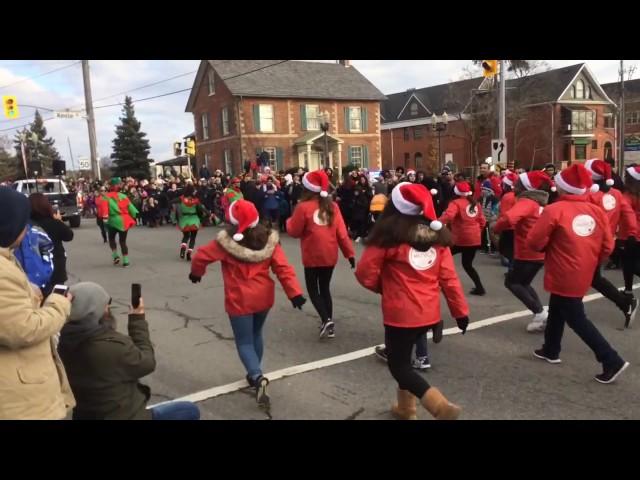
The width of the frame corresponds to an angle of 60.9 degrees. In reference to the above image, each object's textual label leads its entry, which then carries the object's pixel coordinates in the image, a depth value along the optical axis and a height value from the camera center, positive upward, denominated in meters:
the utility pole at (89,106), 28.78 +4.26
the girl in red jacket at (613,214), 6.00 -0.64
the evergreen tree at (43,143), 70.50 +6.70
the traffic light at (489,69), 13.48 +2.42
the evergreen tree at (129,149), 51.59 +3.38
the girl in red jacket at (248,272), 4.46 -0.78
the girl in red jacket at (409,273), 3.75 -0.72
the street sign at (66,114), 26.73 +3.63
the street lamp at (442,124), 26.42 +2.24
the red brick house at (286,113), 38.31 +4.67
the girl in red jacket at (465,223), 7.69 -0.77
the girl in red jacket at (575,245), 4.73 -0.72
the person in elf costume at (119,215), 11.23 -0.62
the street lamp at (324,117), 40.09 +4.29
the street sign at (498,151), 15.73 +0.46
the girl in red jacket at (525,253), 6.10 -0.97
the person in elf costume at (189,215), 11.48 -0.71
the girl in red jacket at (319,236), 6.10 -0.68
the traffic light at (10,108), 23.98 +3.64
